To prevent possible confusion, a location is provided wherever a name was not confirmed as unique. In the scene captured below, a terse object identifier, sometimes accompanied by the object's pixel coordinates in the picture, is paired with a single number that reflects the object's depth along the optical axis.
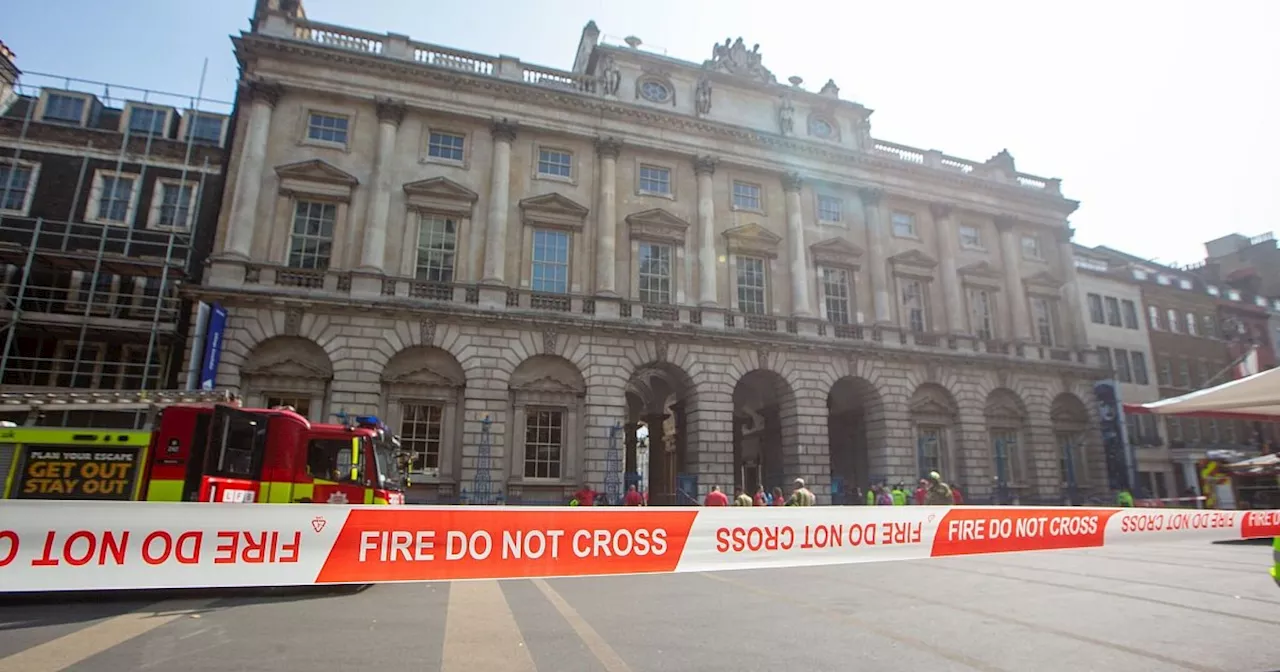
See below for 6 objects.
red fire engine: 9.67
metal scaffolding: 19.66
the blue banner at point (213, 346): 17.58
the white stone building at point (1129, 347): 33.34
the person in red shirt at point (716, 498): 14.09
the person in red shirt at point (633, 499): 16.89
